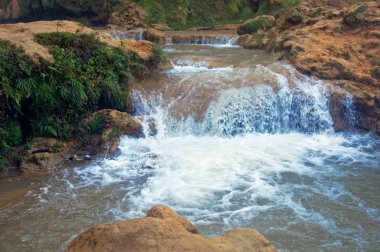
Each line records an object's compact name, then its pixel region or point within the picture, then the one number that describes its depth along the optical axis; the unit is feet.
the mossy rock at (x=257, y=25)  57.98
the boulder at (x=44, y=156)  27.22
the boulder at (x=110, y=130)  30.09
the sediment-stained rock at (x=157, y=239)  11.28
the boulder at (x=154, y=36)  55.52
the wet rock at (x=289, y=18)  51.13
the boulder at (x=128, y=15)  74.33
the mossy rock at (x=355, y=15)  43.75
